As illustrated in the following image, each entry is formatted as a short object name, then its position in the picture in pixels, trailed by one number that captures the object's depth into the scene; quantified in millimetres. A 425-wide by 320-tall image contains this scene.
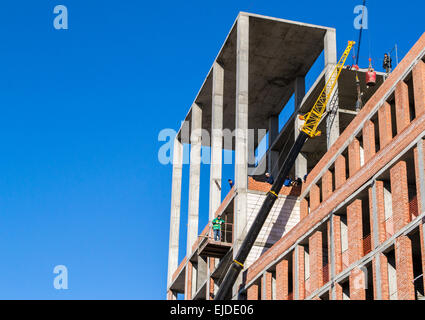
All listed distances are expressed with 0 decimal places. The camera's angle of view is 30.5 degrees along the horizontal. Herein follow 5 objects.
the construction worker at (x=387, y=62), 57669
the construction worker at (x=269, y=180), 55347
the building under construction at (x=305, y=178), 36359
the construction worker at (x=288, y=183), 54950
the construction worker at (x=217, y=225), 55569
